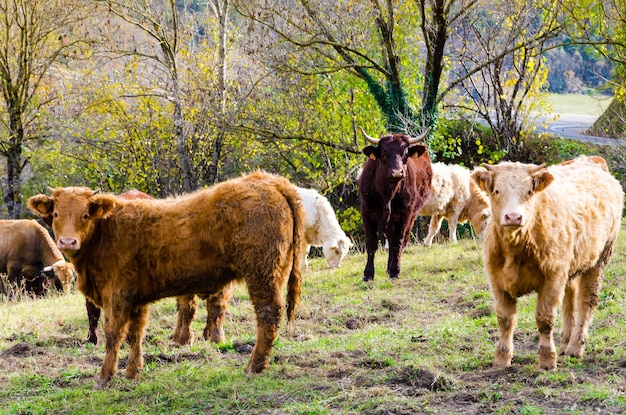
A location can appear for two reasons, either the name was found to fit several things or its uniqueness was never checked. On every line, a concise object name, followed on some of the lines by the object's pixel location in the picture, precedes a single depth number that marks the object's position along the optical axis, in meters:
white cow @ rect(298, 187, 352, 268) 13.48
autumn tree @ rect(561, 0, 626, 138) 14.32
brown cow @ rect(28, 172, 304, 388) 6.76
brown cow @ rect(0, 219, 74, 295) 16.58
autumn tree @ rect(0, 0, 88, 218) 19.50
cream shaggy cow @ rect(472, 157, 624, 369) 6.26
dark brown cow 11.70
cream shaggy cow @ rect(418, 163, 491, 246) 15.23
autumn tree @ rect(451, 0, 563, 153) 18.55
